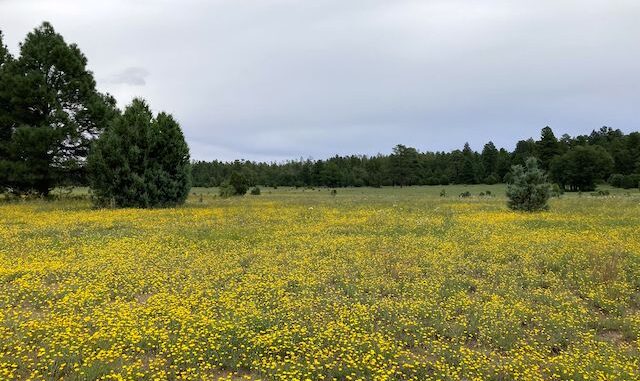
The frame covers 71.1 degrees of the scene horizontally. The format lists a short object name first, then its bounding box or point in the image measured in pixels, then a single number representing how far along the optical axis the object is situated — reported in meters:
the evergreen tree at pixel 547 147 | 102.61
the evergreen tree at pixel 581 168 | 85.25
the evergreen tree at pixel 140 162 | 30.62
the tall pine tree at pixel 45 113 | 32.84
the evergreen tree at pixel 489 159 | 120.19
